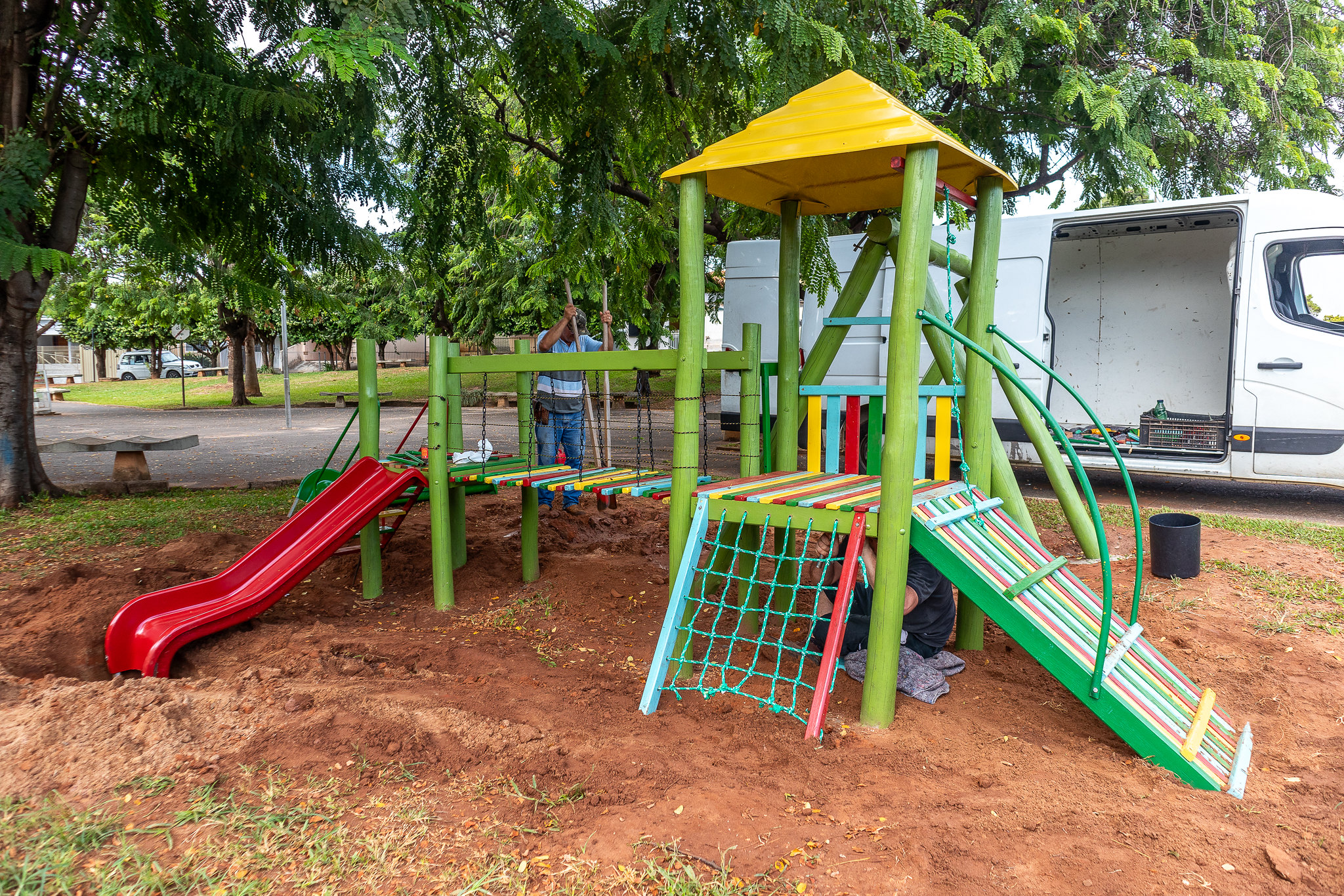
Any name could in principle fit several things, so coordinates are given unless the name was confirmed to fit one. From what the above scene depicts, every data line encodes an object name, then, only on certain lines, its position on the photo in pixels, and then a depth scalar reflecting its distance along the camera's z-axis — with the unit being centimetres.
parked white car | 4125
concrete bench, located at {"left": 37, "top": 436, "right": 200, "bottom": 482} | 837
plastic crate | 777
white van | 718
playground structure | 311
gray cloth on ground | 354
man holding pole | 677
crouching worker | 363
